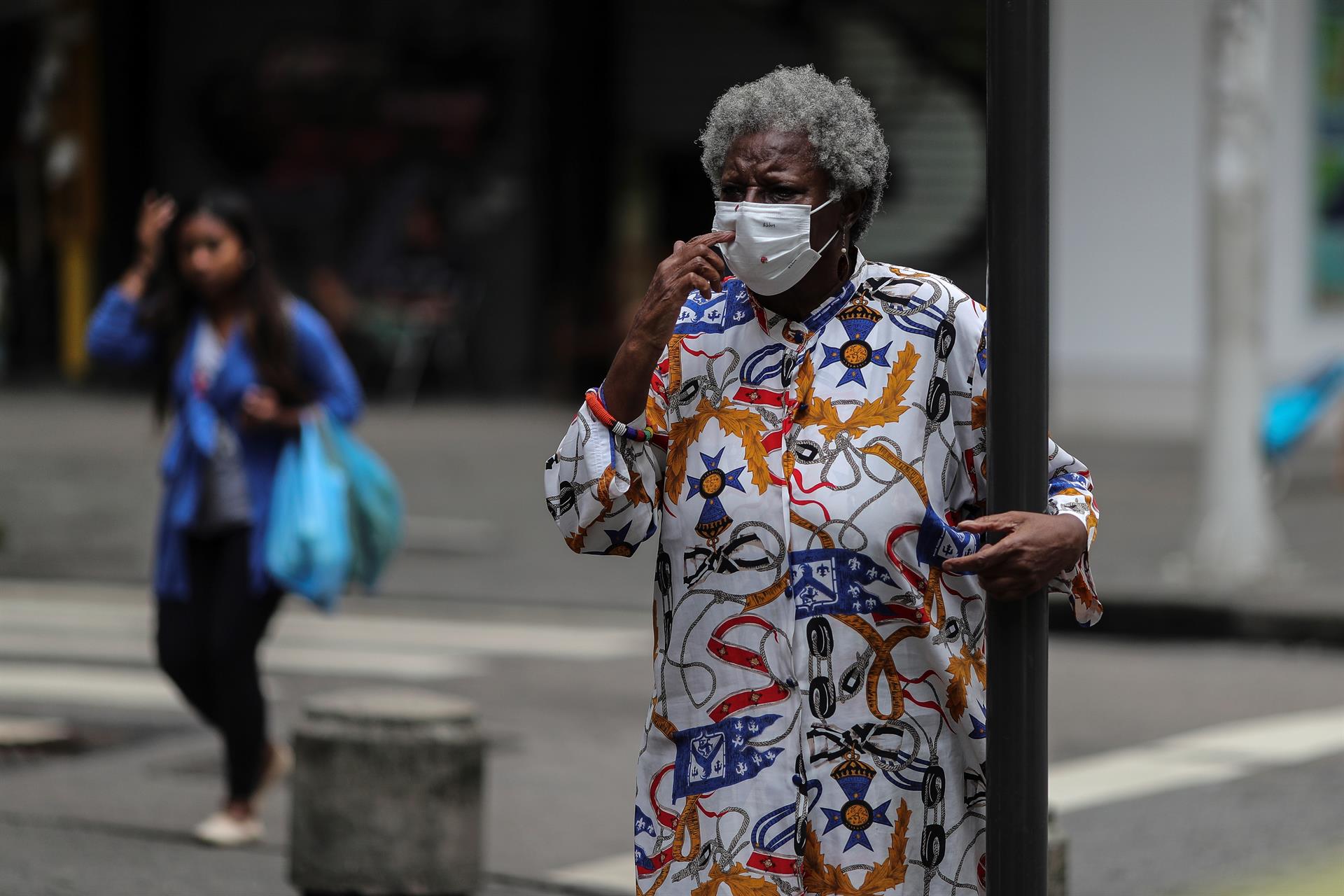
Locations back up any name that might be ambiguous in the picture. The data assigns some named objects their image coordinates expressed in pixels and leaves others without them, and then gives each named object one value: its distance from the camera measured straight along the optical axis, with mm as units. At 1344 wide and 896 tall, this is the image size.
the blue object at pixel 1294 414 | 26797
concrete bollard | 10562
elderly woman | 5965
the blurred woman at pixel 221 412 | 12039
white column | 22062
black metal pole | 5762
